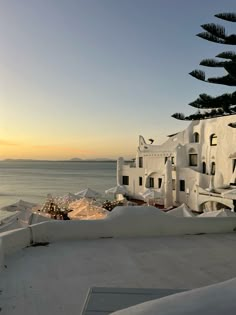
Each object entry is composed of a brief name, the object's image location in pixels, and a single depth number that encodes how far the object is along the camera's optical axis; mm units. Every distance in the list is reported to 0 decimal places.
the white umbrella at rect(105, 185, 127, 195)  21850
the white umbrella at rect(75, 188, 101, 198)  19232
